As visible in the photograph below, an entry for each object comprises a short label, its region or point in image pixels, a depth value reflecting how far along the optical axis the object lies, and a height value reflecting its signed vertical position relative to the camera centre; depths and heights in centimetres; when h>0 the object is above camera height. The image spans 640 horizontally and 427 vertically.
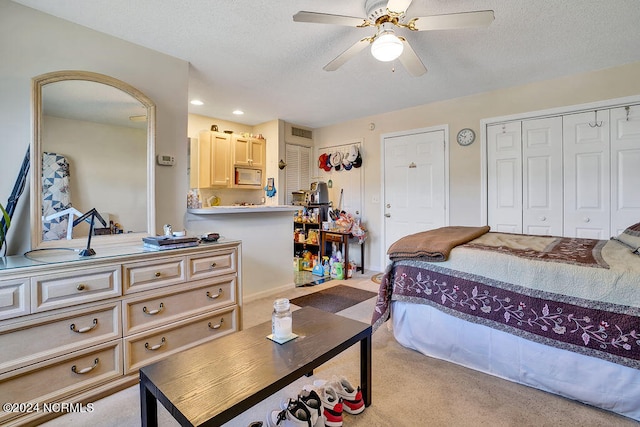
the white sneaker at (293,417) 122 -88
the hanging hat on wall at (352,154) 469 +93
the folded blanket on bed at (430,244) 203 -25
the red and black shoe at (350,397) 153 -98
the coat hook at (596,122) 295 +89
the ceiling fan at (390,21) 167 +115
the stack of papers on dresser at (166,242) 202 -21
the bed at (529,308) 146 -58
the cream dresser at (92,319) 144 -63
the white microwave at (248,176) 468 +59
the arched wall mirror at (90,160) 189 +38
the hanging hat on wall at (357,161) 469 +82
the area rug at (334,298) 317 -101
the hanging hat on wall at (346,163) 479 +80
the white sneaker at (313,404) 127 -88
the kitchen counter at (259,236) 290 -28
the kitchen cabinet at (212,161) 436 +79
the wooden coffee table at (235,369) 94 -61
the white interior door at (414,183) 396 +40
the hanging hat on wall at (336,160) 493 +88
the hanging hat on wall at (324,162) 512 +88
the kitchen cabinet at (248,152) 457 +98
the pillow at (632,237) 184 -19
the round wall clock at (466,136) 367 +95
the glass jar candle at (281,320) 137 -52
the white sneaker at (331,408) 141 -97
